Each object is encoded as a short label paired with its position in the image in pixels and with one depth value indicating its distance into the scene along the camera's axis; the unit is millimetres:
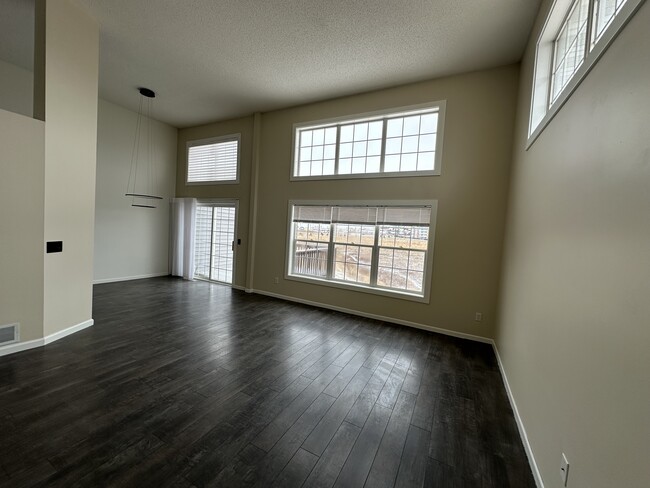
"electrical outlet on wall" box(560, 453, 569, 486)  1230
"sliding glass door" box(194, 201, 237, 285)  6078
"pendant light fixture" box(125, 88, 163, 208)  5844
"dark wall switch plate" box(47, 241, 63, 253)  2834
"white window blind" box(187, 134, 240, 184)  5934
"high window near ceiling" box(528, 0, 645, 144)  1226
